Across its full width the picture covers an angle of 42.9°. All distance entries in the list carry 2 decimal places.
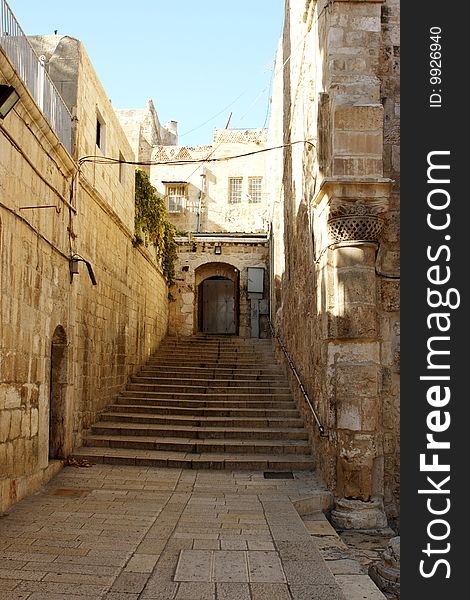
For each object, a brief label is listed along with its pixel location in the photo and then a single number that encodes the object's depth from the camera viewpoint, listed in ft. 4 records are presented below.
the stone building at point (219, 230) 64.13
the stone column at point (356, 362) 20.98
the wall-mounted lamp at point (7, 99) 16.83
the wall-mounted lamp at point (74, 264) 27.12
